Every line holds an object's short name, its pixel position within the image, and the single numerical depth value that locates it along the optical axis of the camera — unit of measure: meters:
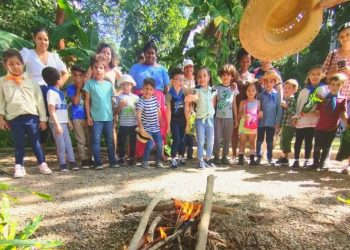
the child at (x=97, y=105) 4.79
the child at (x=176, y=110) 5.21
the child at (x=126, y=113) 5.01
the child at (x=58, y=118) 4.57
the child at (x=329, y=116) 4.73
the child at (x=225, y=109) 5.30
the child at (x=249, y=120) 5.32
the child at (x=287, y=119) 5.35
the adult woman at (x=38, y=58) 4.69
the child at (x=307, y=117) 5.07
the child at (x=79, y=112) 4.92
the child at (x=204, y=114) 5.07
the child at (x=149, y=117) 4.91
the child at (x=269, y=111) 5.32
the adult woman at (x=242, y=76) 5.55
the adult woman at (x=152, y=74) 5.23
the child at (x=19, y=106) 4.25
